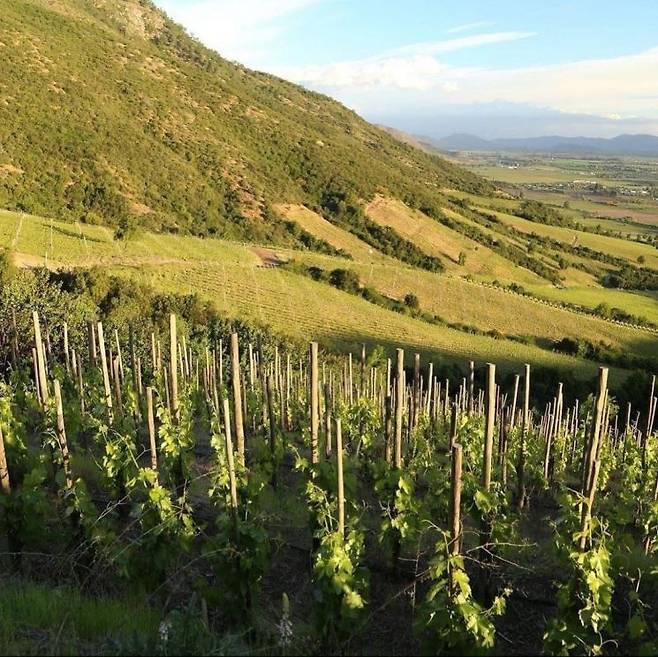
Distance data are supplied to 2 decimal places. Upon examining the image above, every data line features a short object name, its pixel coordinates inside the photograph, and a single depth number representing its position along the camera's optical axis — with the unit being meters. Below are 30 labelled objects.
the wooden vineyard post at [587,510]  5.23
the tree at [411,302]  47.84
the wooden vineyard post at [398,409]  6.94
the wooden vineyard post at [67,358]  13.55
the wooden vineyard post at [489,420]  5.75
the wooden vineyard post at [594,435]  5.30
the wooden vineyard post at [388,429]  7.73
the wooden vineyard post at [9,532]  6.37
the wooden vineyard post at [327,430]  8.01
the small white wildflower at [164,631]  4.27
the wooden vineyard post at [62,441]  6.98
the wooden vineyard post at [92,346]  11.85
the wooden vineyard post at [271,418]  9.55
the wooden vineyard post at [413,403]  10.43
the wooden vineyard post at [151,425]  7.07
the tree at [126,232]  44.28
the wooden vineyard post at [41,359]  7.62
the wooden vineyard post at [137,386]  11.03
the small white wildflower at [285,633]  4.75
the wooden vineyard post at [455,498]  5.23
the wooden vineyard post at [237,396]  6.66
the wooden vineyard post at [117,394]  10.22
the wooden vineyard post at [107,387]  9.06
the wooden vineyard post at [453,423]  6.61
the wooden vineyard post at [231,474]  5.89
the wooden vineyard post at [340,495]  5.68
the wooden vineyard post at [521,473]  9.52
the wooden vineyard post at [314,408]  6.97
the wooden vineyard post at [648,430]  11.64
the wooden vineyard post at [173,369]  7.85
